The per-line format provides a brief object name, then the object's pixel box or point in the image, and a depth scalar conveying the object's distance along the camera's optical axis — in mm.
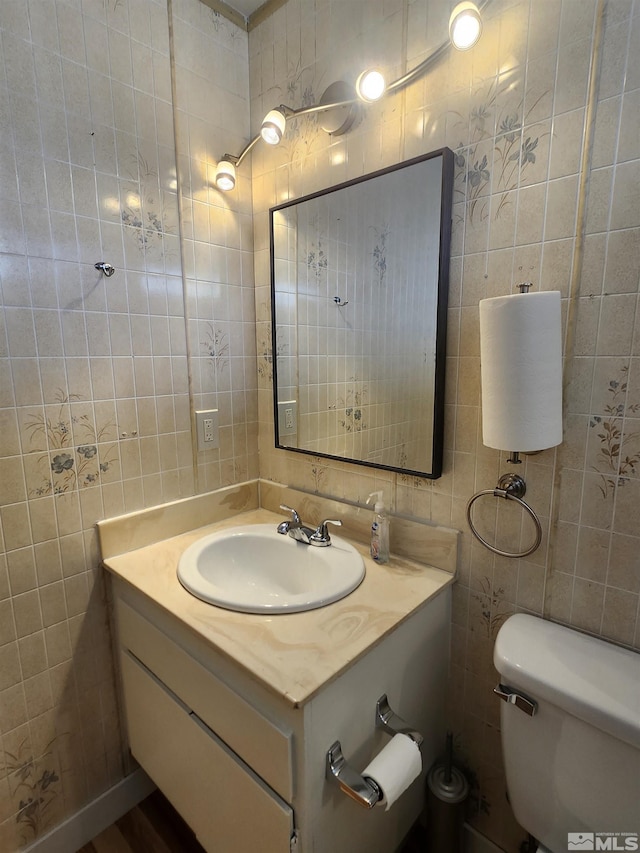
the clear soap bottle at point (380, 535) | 1112
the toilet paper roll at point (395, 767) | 744
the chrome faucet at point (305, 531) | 1195
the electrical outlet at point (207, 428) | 1373
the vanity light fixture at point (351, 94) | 816
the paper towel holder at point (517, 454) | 821
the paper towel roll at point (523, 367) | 773
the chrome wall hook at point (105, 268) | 1104
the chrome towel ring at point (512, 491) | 922
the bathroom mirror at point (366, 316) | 1027
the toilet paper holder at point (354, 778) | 724
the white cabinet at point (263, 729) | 757
